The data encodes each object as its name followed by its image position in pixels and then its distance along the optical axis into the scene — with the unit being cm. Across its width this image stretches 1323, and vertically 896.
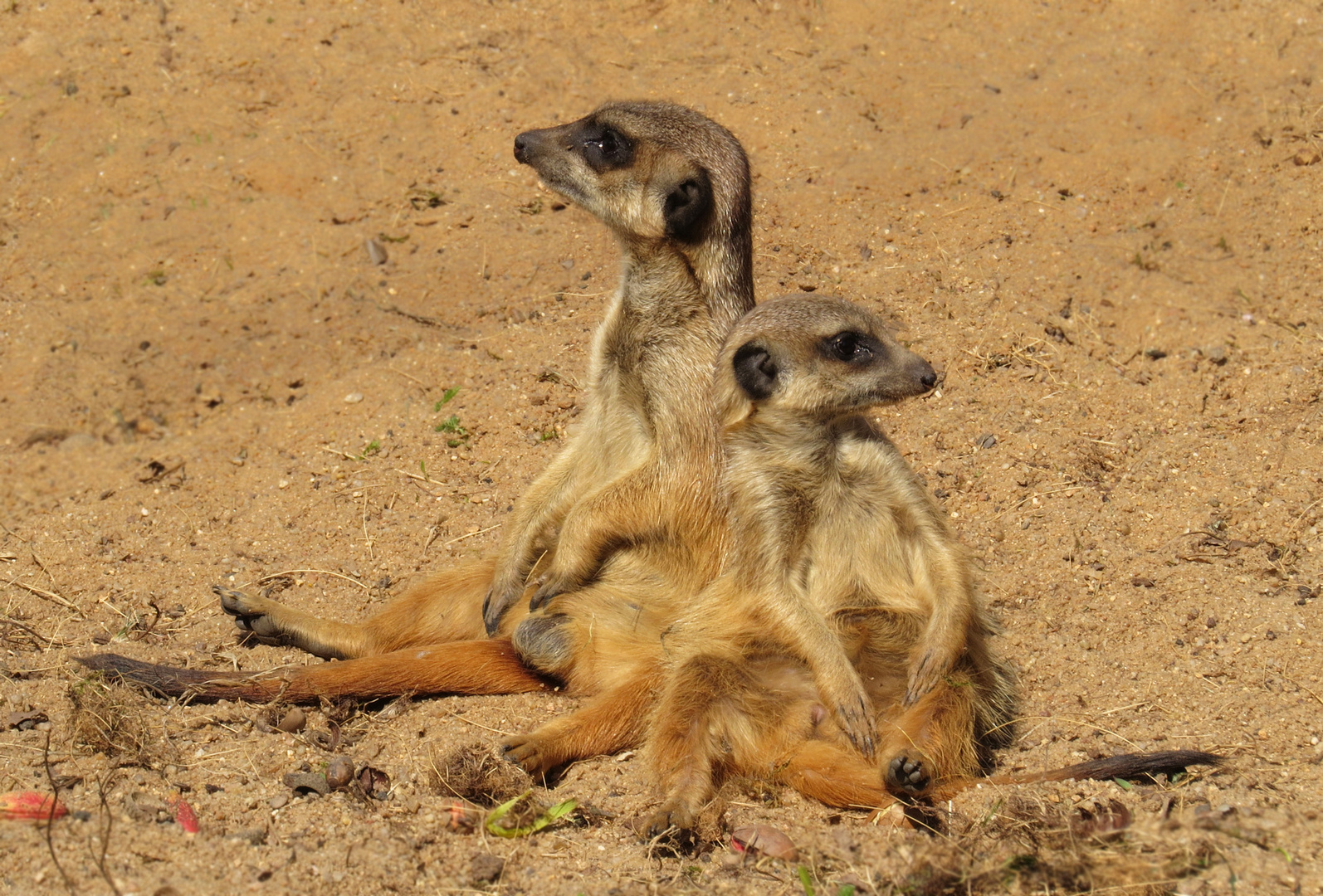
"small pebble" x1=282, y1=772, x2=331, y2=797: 605
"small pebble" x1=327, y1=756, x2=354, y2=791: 611
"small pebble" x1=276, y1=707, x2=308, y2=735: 673
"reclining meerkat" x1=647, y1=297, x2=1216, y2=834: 645
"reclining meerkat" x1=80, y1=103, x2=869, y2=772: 725
